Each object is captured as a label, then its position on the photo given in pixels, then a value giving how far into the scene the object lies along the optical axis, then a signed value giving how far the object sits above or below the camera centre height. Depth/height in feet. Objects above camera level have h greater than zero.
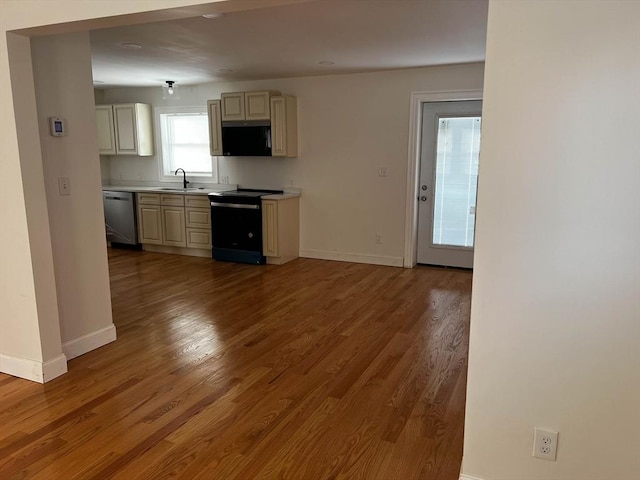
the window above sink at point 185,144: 22.20 +0.57
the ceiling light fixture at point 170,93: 21.19 +2.92
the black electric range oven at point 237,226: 18.86 -2.90
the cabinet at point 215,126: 20.02 +1.27
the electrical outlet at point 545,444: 5.45 -3.37
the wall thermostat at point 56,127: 9.39 +0.58
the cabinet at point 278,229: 18.57 -2.95
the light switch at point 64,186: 9.70 -0.63
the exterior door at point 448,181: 17.46 -0.99
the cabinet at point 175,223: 20.30 -2.97
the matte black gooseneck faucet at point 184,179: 22.18 -1.12
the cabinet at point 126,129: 22.29 +1.29
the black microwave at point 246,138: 19.16 +0.73
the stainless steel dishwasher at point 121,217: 21.59 -2.86
